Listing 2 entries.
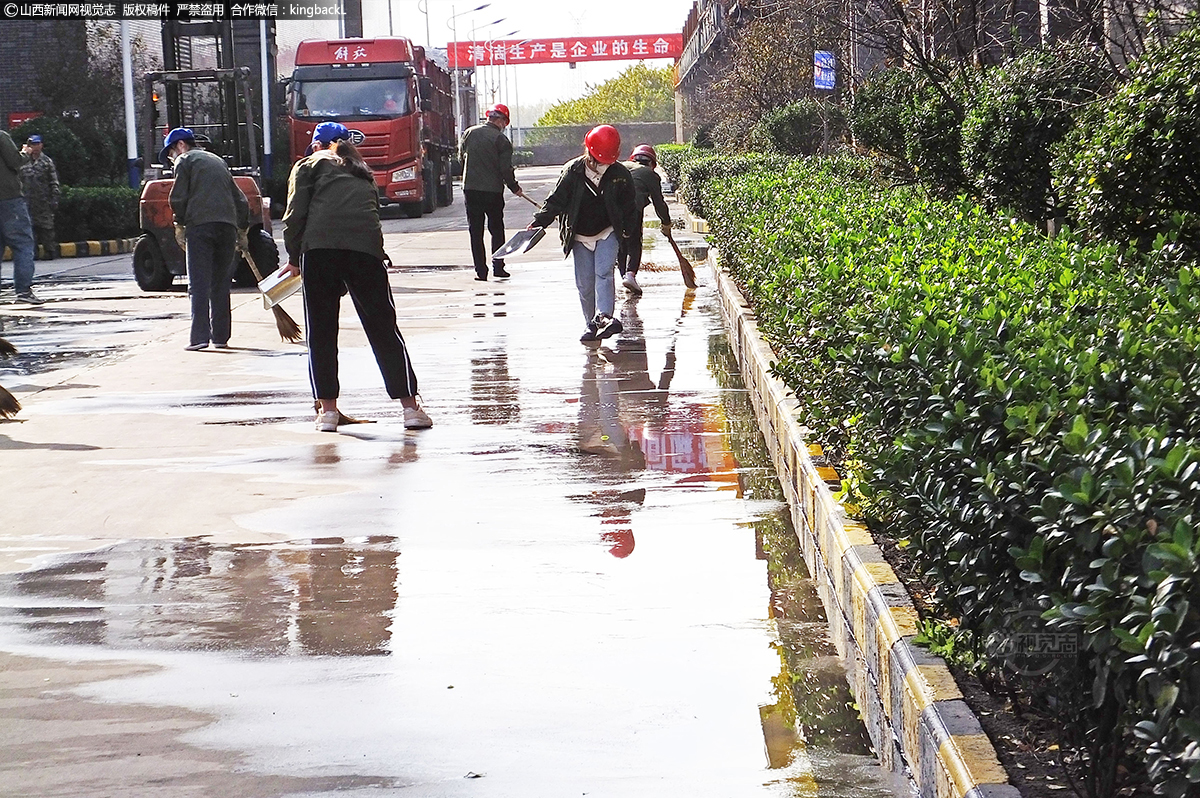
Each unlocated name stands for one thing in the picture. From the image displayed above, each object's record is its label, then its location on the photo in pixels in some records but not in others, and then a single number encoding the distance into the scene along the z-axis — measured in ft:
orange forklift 59.31
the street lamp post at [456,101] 170.83
